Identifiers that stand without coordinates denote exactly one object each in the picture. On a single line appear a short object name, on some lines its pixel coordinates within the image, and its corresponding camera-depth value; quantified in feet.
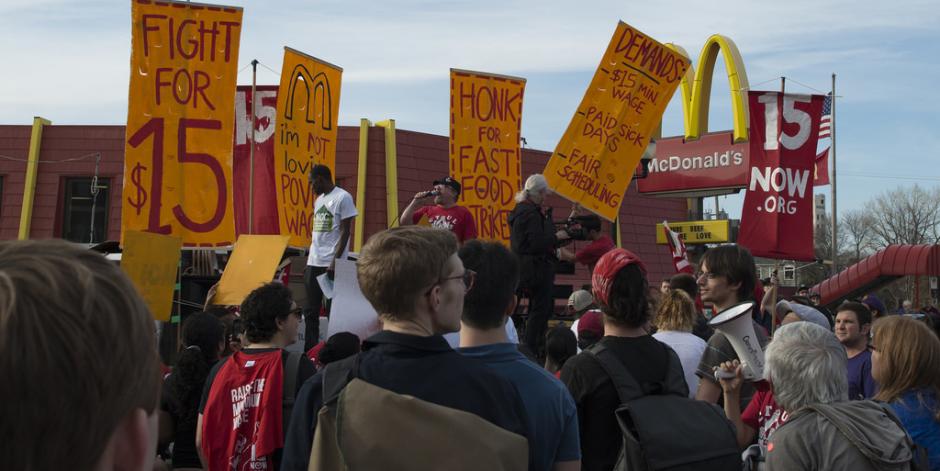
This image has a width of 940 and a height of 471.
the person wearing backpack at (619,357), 11.36
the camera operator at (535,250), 27.73
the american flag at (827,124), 115.24
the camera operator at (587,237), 28.96
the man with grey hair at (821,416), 10.39
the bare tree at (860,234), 272.92
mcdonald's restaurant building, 82.79
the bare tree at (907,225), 253.44
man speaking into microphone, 29.37
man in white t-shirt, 28.86
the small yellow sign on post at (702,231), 86.12
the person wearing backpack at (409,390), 7.44
